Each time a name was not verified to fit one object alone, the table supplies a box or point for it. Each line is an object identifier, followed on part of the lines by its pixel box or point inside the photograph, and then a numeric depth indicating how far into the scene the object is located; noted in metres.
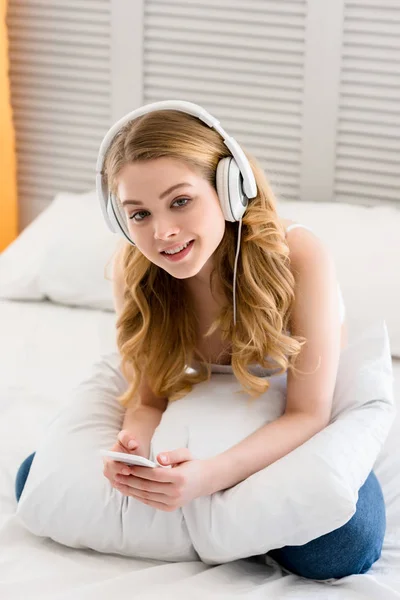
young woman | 1.75
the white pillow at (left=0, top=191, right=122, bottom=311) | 2.60
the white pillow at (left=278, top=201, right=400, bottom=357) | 2.38
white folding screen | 2.66
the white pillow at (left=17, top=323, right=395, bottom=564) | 1.72
